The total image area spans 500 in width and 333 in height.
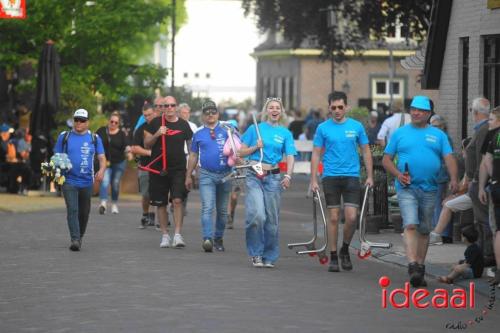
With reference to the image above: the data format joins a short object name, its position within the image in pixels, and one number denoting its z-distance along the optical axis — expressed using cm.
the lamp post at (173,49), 4406
